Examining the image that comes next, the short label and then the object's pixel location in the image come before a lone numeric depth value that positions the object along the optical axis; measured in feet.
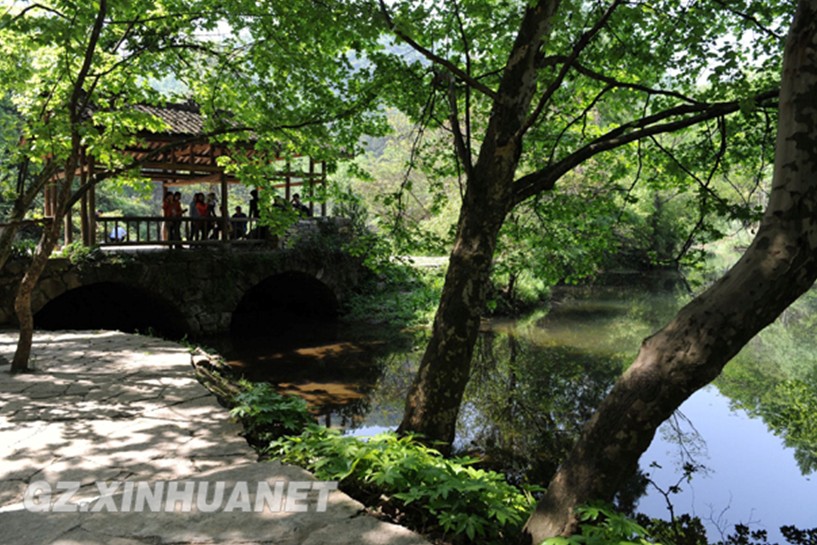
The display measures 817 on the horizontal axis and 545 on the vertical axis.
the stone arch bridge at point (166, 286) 35.90
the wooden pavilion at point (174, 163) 37.81
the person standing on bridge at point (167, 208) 44.46
